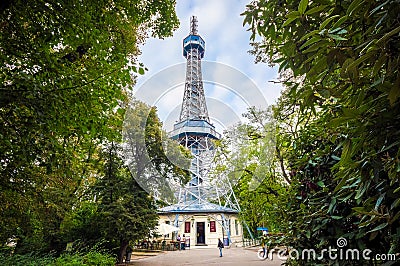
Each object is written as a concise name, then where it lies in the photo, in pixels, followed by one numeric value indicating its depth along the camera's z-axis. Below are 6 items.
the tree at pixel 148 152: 13.00
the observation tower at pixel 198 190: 28.16
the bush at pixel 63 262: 5.61
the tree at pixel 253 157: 8.41
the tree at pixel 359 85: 0.88
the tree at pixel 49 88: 2.99
